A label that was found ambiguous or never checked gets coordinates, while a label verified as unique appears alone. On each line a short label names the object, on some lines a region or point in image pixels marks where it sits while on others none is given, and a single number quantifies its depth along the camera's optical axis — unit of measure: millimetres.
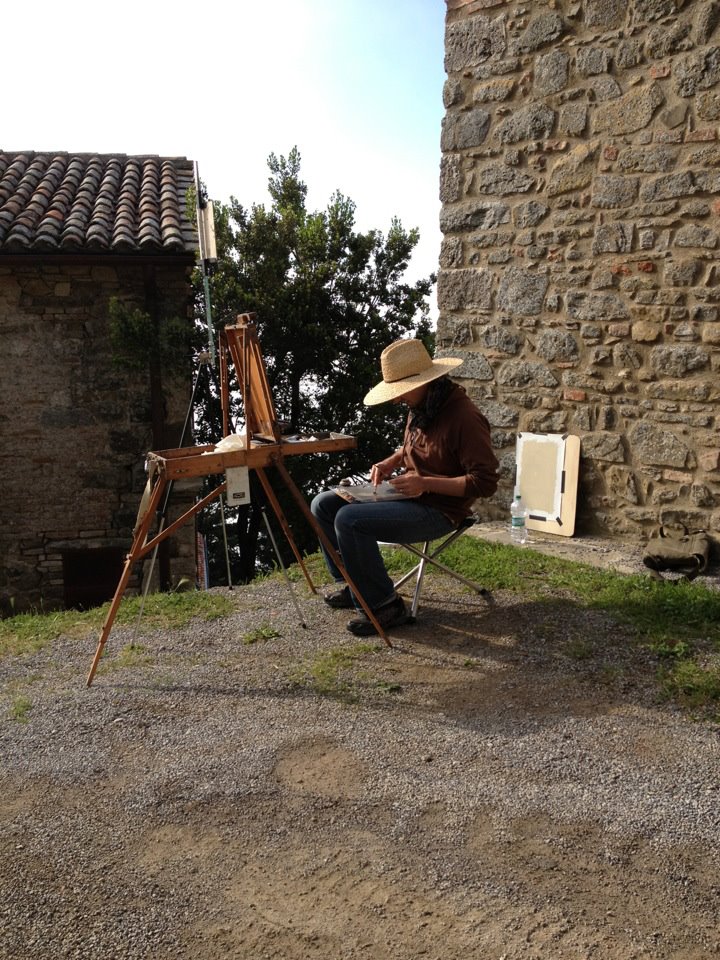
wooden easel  3656
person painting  3945
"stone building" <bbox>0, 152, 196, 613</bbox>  8656
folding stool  4188
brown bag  4824
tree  10219
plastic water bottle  5660
